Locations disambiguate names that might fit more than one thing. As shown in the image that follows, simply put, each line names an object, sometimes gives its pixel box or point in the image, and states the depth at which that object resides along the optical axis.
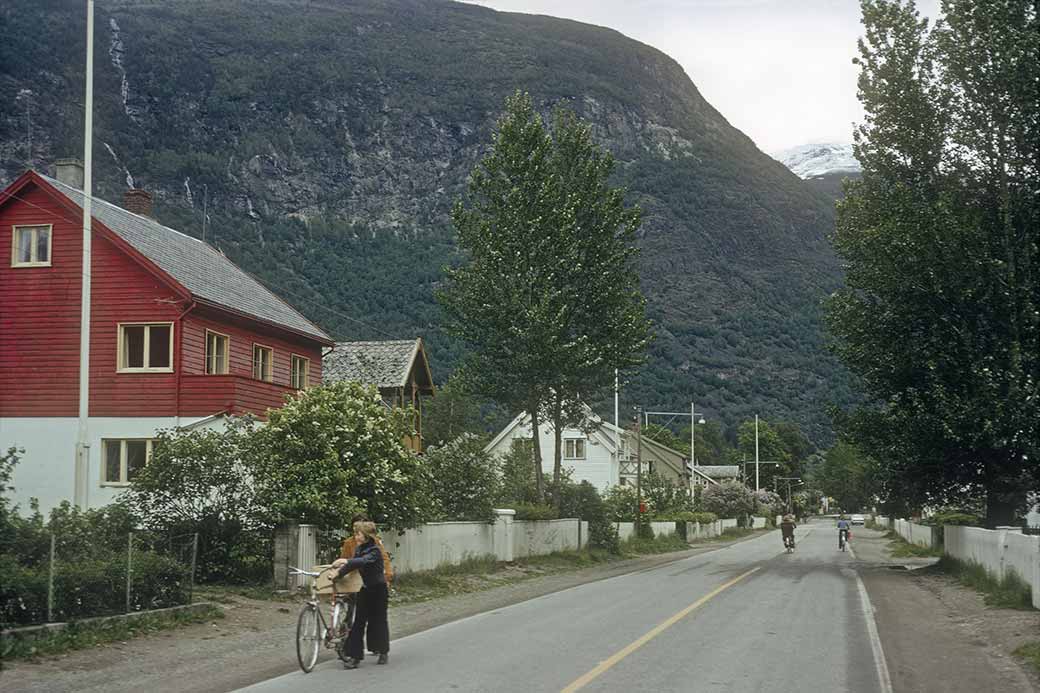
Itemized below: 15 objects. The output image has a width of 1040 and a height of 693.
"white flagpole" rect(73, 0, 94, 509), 22.38
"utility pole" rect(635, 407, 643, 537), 56.16
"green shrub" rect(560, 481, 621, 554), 43.88
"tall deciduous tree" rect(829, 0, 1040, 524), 28.70
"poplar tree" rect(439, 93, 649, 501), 39.22
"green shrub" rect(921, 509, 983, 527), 38.82
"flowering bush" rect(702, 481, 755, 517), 95.12
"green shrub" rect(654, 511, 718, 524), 67.62
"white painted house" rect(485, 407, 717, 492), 75.00
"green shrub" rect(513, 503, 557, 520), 37.06
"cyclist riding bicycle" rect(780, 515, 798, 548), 51.56
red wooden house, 32.38
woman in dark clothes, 13.62
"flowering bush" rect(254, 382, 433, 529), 22.17
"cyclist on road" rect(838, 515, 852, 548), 55.46
